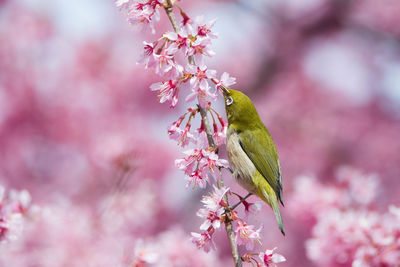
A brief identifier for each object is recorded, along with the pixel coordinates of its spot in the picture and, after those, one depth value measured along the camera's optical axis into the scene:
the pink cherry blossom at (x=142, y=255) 5.56
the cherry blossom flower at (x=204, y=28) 4.18
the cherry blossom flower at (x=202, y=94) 4.04
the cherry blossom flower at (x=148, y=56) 4.21
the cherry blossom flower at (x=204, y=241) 4.15
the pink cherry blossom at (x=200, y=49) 4.09
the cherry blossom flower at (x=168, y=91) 4.20
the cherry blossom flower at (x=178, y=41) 4.07
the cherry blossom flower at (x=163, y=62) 4.13
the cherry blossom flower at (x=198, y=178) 4.23
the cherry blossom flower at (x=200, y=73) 4.05
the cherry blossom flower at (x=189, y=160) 4.19
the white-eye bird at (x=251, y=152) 5.29
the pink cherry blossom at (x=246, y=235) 4.15
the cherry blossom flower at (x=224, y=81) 4.31
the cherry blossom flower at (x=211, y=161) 4.12
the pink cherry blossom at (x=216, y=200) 4.08
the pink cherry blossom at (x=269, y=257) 4.08
